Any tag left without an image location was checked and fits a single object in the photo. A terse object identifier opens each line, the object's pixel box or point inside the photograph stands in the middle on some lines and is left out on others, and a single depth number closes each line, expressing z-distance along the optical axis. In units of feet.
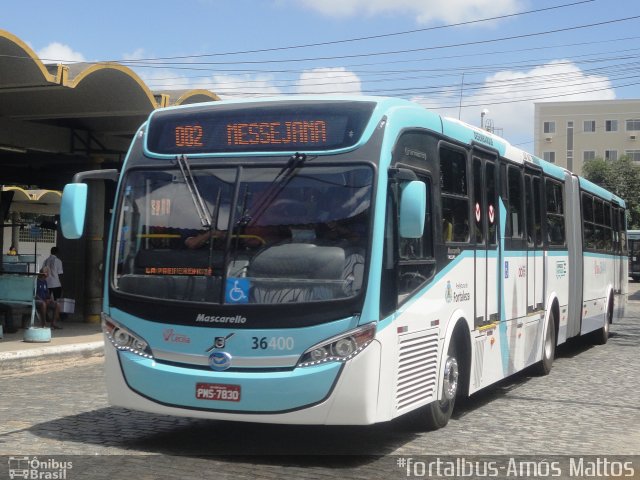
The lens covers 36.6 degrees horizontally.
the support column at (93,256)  67.87
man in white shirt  64.44
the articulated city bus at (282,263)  24.20
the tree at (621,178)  245.24
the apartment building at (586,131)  312.91
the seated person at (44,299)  59.06
